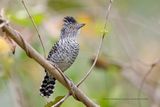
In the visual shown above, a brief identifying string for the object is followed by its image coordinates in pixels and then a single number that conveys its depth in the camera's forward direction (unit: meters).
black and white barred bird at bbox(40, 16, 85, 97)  8.86
